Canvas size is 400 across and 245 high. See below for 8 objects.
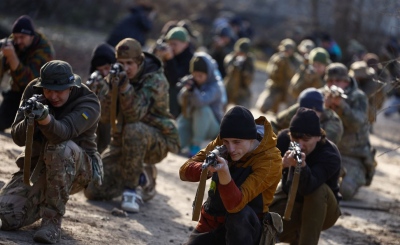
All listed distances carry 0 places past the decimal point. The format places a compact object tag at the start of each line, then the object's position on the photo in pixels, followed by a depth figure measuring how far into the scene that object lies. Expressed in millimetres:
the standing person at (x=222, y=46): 29921
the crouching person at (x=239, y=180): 10689
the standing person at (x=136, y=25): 28666
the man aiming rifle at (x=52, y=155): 12094
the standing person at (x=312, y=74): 22961
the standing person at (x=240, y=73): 29065
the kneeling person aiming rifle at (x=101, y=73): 15517
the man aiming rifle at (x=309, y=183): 13163
